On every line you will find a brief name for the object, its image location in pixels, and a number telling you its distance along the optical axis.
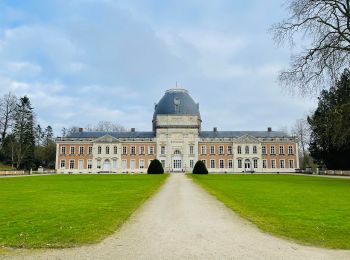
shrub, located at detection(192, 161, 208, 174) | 53.66
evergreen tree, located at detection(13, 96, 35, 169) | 57.60
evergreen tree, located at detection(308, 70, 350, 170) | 23.22
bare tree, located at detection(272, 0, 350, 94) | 20.23
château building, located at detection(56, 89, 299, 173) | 69.50
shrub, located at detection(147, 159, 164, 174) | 52.47
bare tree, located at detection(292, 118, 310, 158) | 66.38
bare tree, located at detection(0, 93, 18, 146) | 51.75
